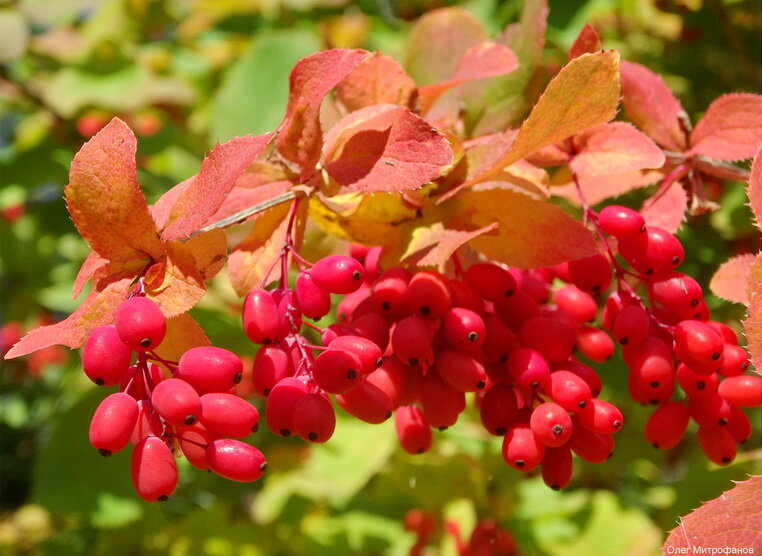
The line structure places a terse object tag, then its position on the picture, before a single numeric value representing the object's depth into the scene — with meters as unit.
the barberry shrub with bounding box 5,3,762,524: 0.42
